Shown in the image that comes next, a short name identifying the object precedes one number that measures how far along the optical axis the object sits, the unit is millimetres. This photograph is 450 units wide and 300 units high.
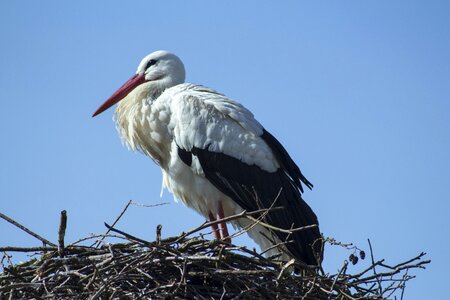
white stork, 15258
